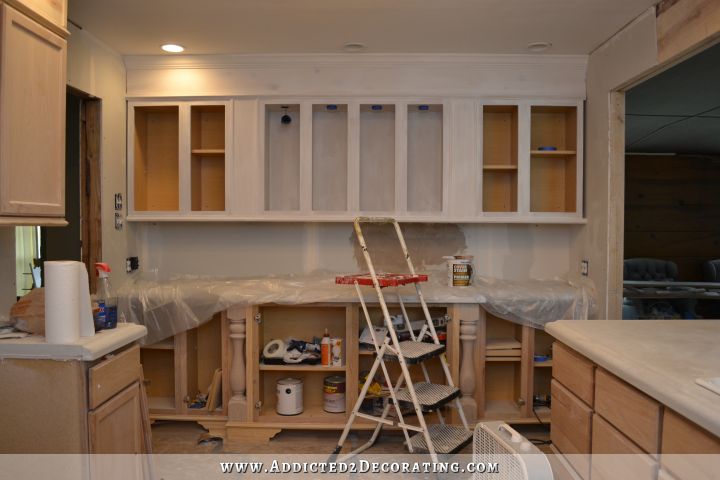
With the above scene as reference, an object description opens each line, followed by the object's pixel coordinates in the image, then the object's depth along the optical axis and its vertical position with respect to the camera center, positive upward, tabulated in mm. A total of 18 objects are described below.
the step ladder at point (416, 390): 2600 -840
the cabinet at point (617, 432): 1186 -541
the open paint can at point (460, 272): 3369 -270
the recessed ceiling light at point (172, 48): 3272 +1124
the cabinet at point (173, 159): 3658 +486
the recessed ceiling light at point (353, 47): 3232 +1119
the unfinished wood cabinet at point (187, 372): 3264 -939
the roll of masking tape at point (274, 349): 3270 -755
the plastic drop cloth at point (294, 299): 3152 -419
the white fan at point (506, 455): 1179 -537
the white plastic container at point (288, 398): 3252 -1032
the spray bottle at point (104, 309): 2037 -317
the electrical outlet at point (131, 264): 3547 -241
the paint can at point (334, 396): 3277 -1028
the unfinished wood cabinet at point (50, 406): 1801 -604
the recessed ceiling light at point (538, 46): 3195 +1113
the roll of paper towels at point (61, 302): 1815 -254
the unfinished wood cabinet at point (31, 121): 1868 +399
